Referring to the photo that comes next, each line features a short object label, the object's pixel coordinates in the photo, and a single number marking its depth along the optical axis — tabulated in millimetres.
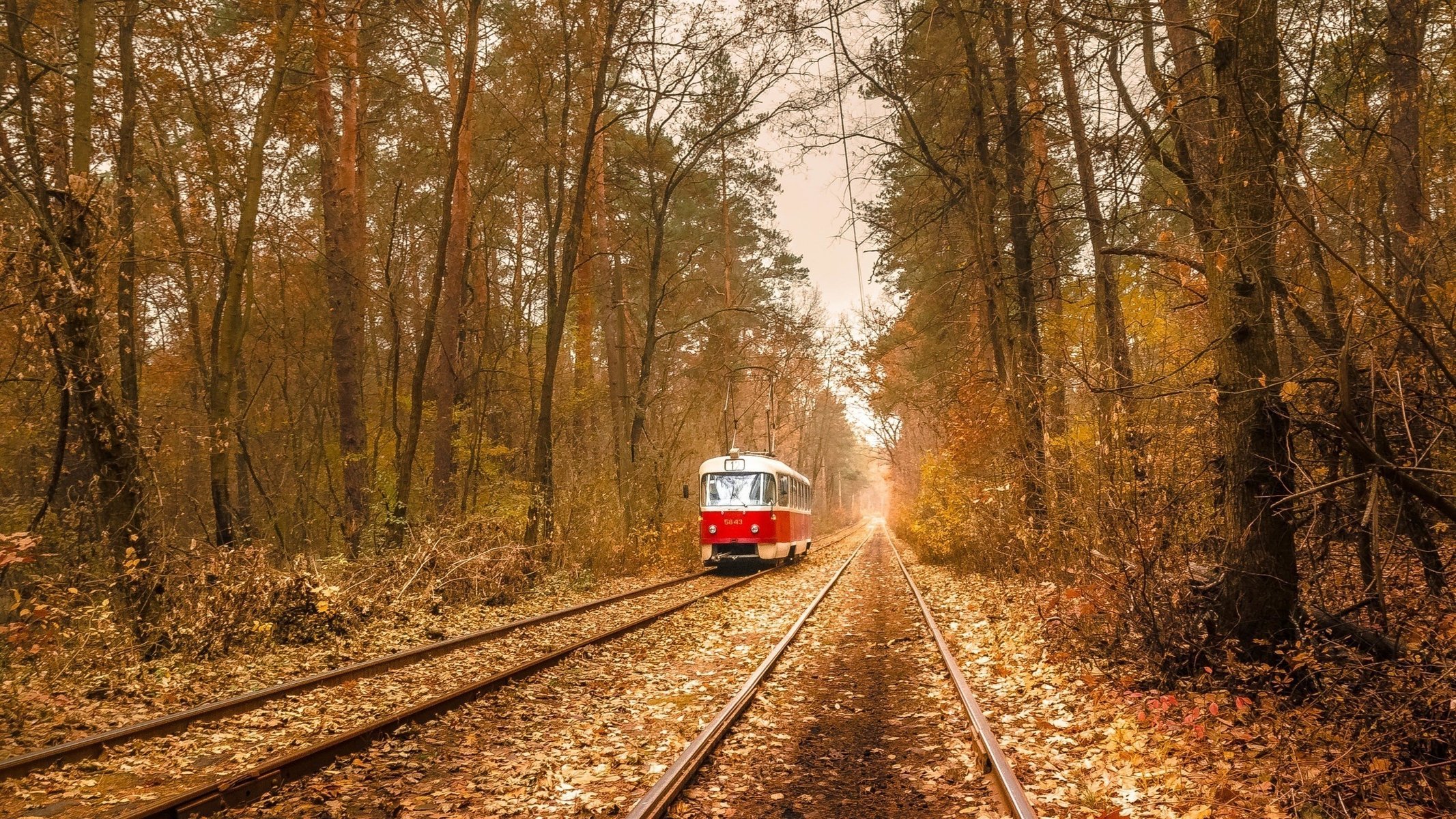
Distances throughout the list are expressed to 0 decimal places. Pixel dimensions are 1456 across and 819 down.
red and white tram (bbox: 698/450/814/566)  19031
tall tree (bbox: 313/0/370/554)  14062
